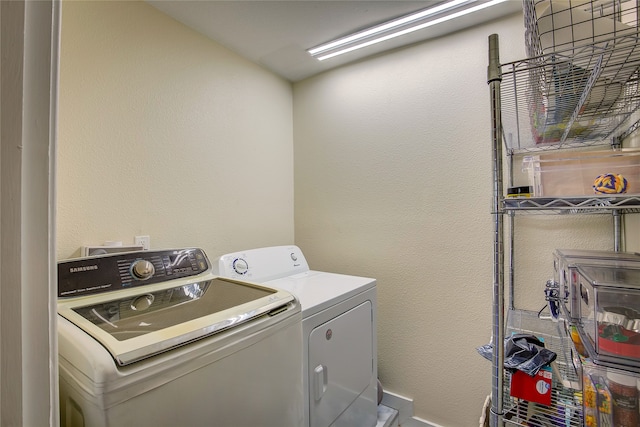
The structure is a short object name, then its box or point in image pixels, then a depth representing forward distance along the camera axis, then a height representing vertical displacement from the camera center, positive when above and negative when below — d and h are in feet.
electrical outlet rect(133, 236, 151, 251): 4.76 -0.39
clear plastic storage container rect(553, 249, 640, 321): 2.94 -0.57
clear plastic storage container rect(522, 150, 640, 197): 2.81 +0.46
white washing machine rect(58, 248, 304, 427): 1.95 -1.06
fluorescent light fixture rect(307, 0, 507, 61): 4.99 +3.75
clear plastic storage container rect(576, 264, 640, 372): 2.10 -0.85
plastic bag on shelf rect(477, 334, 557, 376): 2.85 -1.52
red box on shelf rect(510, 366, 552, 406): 2.76 -1.72
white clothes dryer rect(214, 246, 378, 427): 4.12 -1.90
